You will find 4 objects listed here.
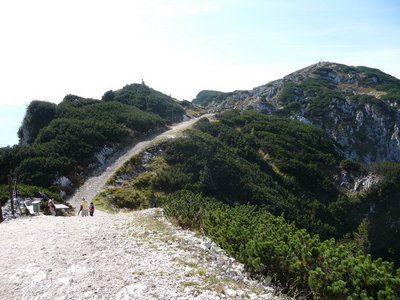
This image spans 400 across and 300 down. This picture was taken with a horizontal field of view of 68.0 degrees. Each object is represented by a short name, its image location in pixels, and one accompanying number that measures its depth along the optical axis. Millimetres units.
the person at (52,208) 24766
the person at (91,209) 25125
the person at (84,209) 24984
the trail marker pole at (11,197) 23469
